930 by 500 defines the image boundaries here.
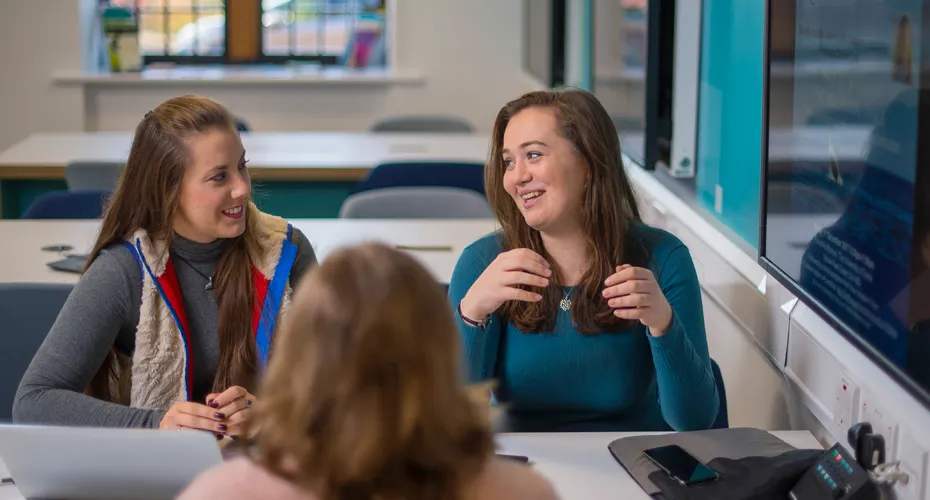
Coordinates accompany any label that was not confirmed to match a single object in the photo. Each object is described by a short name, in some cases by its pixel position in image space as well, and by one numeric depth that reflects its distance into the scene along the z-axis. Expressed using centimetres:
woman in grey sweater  207
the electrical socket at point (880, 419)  157
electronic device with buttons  156
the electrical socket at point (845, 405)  171
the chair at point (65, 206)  365
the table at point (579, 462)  170
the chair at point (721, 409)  218
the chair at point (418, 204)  373
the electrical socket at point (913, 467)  149
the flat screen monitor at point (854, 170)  144
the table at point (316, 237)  301
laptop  148
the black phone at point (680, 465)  167
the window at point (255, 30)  738
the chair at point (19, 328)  238
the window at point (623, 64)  319
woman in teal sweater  206
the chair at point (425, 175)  418
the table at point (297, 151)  470
